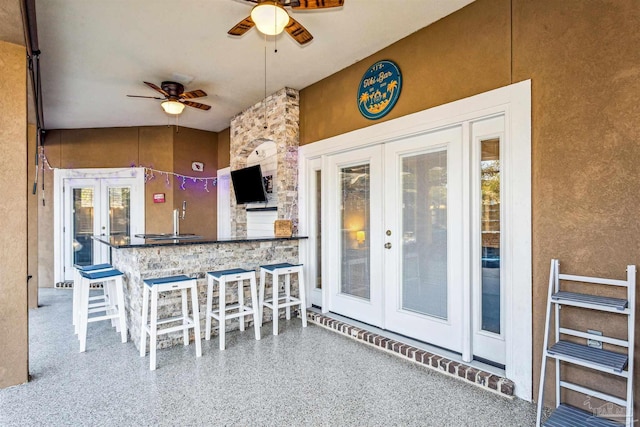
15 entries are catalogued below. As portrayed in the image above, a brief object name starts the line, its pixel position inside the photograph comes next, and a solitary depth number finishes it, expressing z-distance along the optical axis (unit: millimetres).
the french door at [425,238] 3078
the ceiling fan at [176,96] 4324
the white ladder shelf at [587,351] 1976
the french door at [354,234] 3822
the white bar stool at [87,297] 3416
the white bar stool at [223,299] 3443
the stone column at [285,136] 4730
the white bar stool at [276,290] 3864
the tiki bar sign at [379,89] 3504
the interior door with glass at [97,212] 6688
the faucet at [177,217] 6602
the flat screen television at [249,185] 5282
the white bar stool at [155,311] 3063
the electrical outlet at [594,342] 2225
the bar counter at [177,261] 3498
